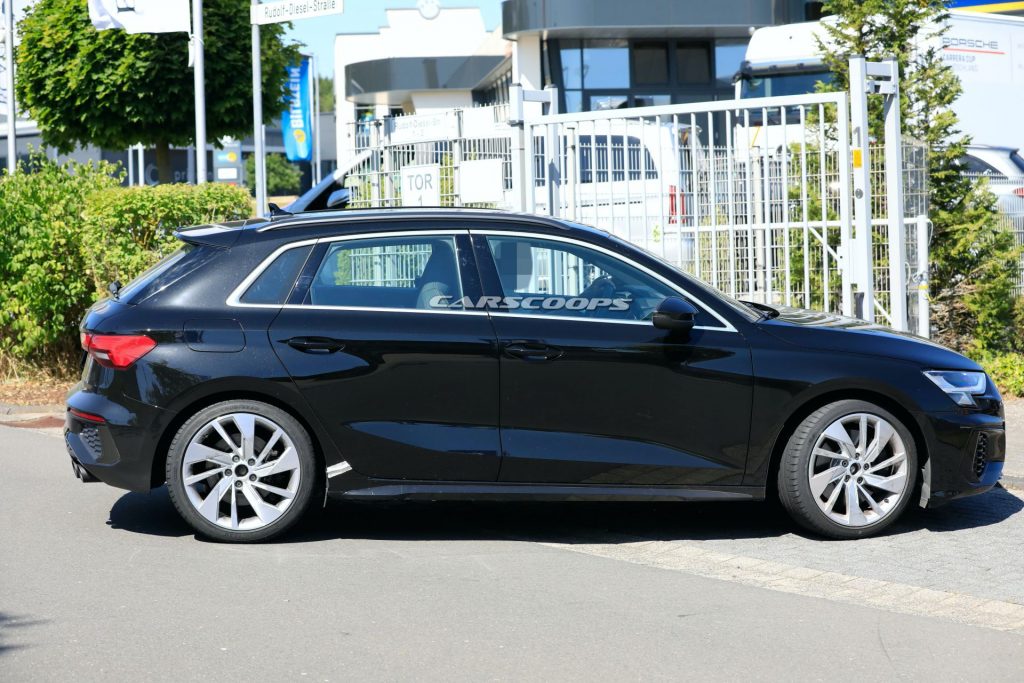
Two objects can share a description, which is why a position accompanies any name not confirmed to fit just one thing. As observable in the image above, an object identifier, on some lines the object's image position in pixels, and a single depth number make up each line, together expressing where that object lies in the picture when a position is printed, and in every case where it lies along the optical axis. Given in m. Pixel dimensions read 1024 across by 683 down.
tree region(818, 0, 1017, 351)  12.33
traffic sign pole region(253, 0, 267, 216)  13.53
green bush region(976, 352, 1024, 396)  11.41
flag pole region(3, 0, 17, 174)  22.30
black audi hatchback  6.57
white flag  13.33
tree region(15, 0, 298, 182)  19.05
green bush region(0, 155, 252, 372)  11.99
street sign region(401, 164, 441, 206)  12.20
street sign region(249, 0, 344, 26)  11.88
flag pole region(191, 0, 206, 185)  14.12
